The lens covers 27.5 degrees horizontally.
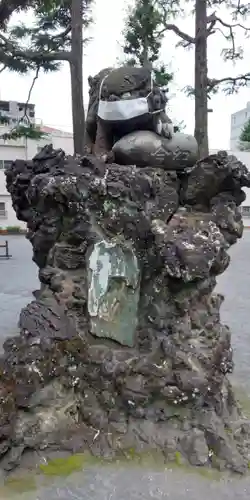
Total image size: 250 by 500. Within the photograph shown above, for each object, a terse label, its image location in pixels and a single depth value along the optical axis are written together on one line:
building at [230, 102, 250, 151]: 36.38
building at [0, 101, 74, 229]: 20.59
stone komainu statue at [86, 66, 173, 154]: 2.53
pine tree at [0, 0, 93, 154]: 6.34
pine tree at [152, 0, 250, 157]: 7.09
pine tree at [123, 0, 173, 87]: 8.44
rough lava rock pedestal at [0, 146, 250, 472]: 2.14
